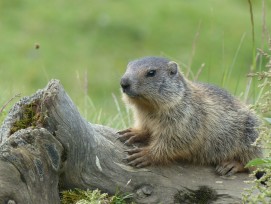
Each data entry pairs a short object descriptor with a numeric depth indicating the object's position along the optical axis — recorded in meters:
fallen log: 9.53
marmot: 11.92
